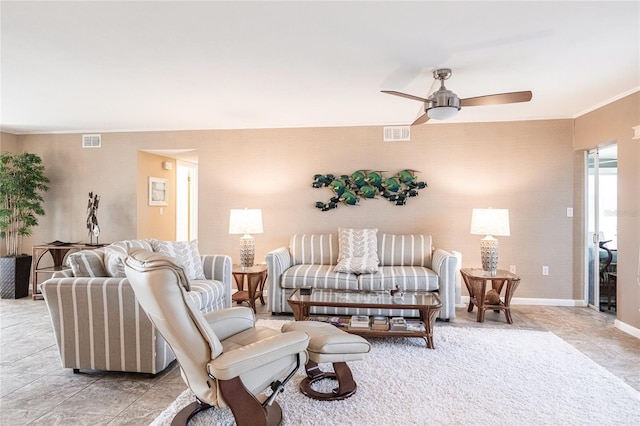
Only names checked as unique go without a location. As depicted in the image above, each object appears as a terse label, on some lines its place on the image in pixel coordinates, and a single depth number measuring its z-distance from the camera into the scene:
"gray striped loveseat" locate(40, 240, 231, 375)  2.57
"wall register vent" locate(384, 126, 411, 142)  4.98
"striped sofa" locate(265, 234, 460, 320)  3.90
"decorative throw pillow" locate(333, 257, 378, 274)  4.08
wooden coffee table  3.12
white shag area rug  2.12
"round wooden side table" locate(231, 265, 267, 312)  4.30
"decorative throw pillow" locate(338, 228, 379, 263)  4.49
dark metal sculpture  5.11
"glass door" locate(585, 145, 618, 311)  4.50
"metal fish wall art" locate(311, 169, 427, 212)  4.92
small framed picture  5.78
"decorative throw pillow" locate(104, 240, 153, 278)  2.75
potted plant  4.88
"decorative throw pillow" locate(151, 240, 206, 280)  3.52
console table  4.97
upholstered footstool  2.22
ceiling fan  2.89
